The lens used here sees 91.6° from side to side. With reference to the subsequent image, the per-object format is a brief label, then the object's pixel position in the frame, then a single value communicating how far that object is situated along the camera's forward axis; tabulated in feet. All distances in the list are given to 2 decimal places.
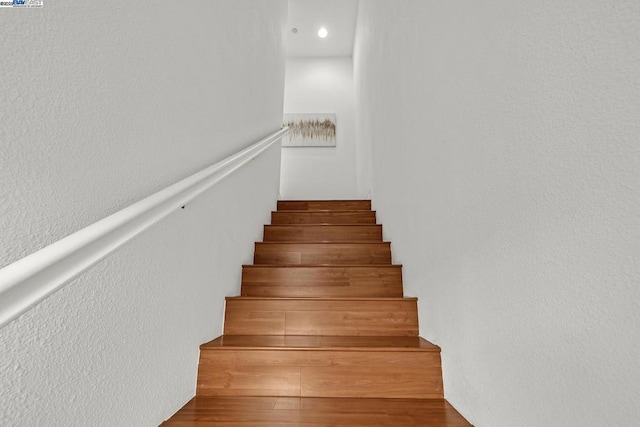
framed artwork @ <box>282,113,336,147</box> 15.76
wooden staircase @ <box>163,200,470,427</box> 3.67
